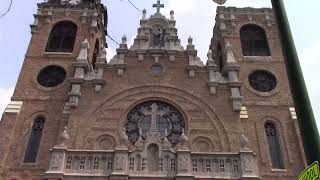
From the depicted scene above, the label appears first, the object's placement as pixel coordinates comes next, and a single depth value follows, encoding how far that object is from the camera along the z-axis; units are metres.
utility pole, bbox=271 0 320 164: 5.27
